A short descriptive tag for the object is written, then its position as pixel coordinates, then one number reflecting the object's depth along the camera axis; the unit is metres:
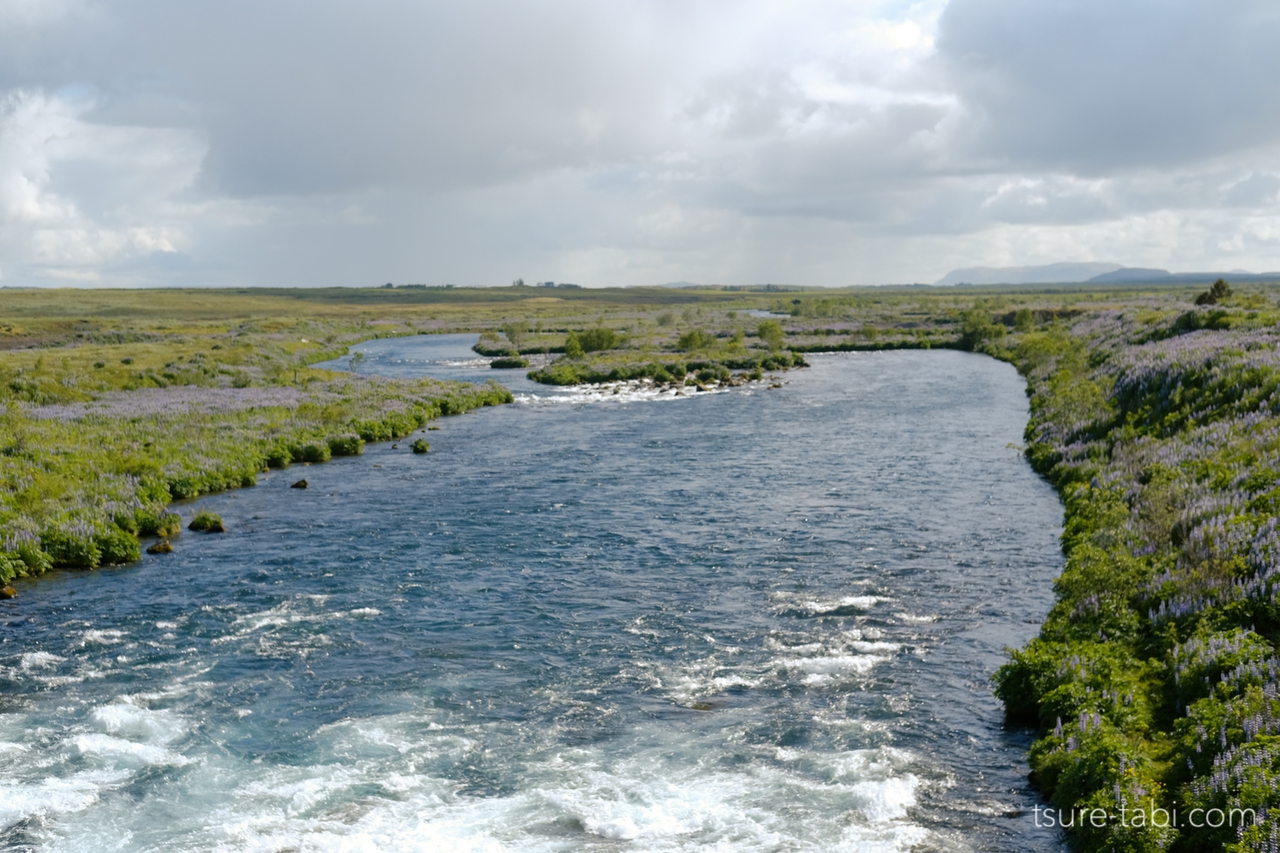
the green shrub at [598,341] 105.00
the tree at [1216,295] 85.81
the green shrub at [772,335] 103.50
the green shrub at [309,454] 43.16
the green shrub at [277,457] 41.69
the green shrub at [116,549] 26.84
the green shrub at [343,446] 45.12
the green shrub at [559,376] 79.06
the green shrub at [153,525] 29.70
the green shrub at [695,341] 102.94
